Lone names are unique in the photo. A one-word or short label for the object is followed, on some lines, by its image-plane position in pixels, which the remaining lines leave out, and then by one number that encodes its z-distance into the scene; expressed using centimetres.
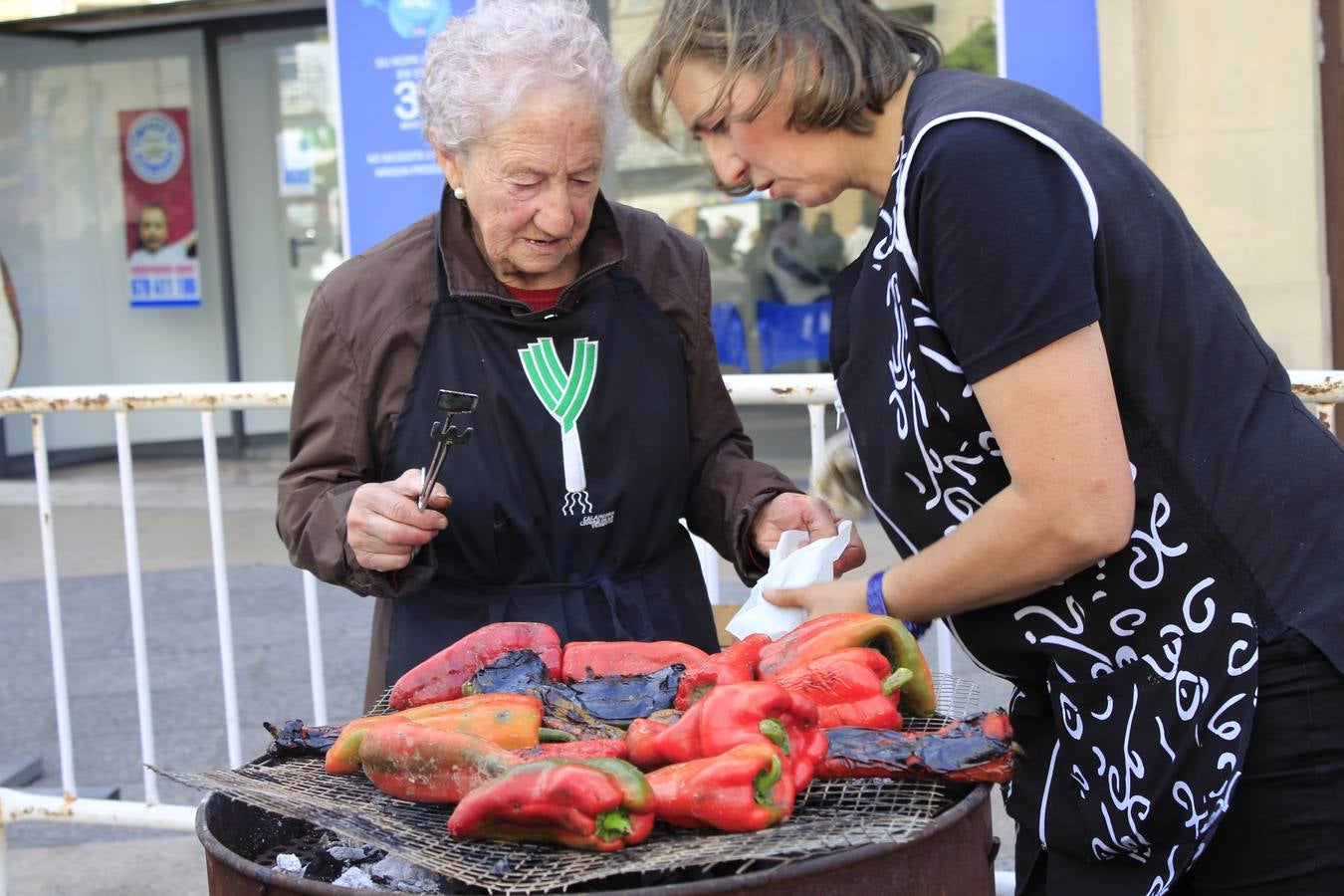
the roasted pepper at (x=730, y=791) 161
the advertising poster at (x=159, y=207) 1129
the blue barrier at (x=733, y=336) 1013
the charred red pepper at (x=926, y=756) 174
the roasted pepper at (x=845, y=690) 191
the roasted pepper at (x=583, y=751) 177
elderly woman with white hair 247
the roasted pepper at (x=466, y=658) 209
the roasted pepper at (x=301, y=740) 202
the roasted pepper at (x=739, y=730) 171
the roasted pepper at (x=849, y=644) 197
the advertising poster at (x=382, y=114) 639
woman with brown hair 169
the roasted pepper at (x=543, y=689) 192
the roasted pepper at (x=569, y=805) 158
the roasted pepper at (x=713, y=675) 194
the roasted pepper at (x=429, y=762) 174
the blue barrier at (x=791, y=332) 1006
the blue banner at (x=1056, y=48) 601
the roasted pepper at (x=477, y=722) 184
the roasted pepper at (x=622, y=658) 212
